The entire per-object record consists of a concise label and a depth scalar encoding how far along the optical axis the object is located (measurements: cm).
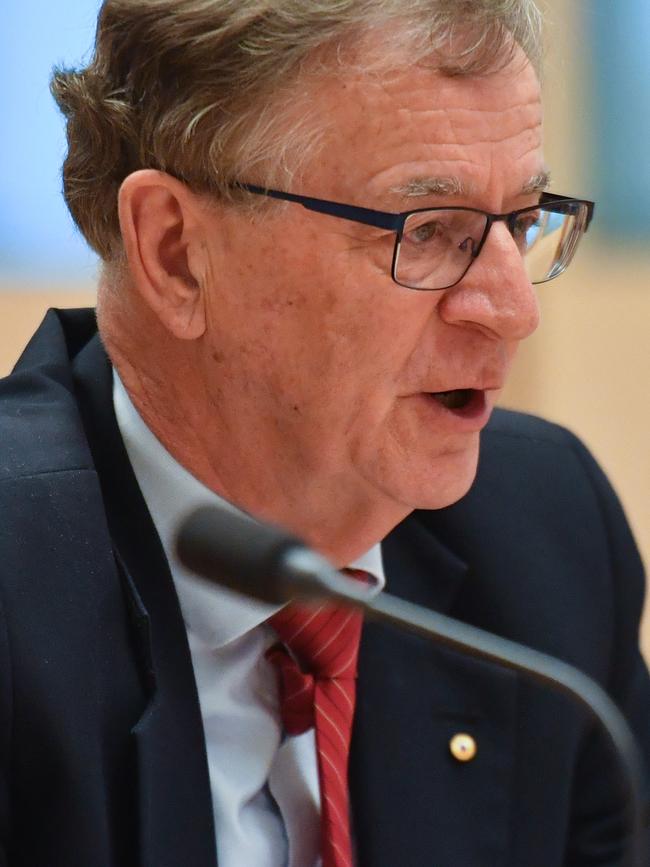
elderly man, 292
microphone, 273
